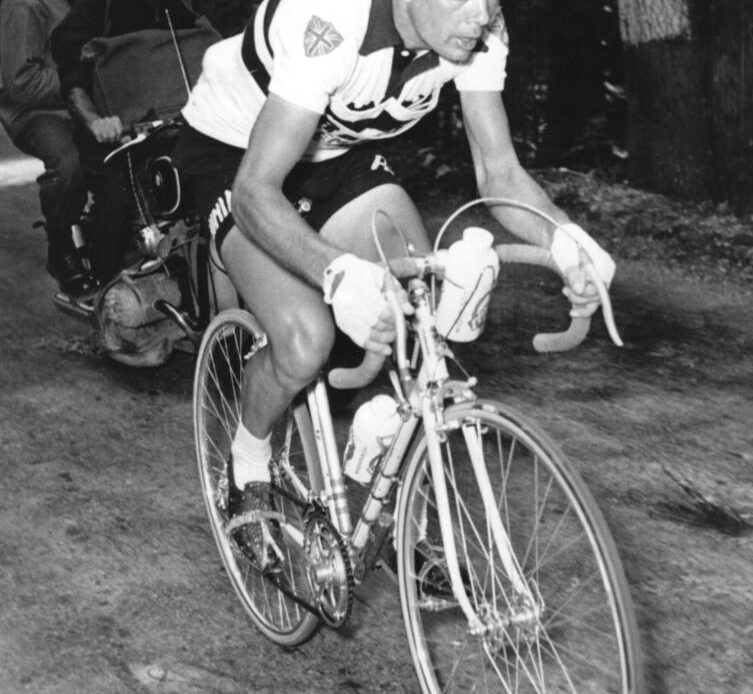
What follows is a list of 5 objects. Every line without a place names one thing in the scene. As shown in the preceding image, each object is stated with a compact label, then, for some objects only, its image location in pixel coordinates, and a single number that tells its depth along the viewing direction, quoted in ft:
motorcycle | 18.80
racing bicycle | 10.27
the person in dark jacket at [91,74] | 21.59
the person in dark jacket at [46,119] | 23.26
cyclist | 11.02
